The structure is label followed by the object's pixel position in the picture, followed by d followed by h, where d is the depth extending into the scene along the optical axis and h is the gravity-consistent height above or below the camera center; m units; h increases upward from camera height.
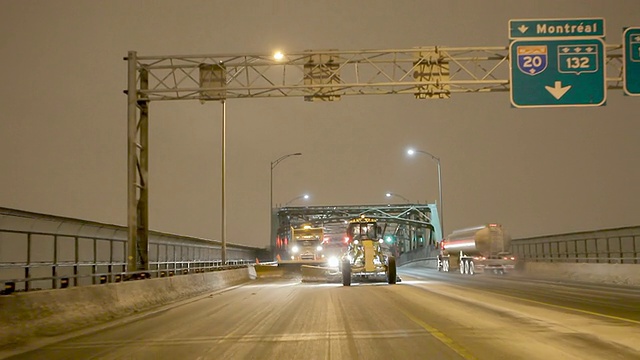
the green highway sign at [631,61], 25.50 +6.74
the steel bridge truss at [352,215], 124.69 +9.71
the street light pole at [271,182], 61.19 +7.90
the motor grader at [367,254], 36.41 +0.76
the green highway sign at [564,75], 25.66 +6.37
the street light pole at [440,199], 70.94 +6.32
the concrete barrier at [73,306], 14.98 -0.75
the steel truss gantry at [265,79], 26.53 +6.54
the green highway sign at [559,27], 25.62 +7.95
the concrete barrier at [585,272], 34.48 -0.35
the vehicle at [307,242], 69.50 +2.58
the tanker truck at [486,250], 51.69 +1.20
